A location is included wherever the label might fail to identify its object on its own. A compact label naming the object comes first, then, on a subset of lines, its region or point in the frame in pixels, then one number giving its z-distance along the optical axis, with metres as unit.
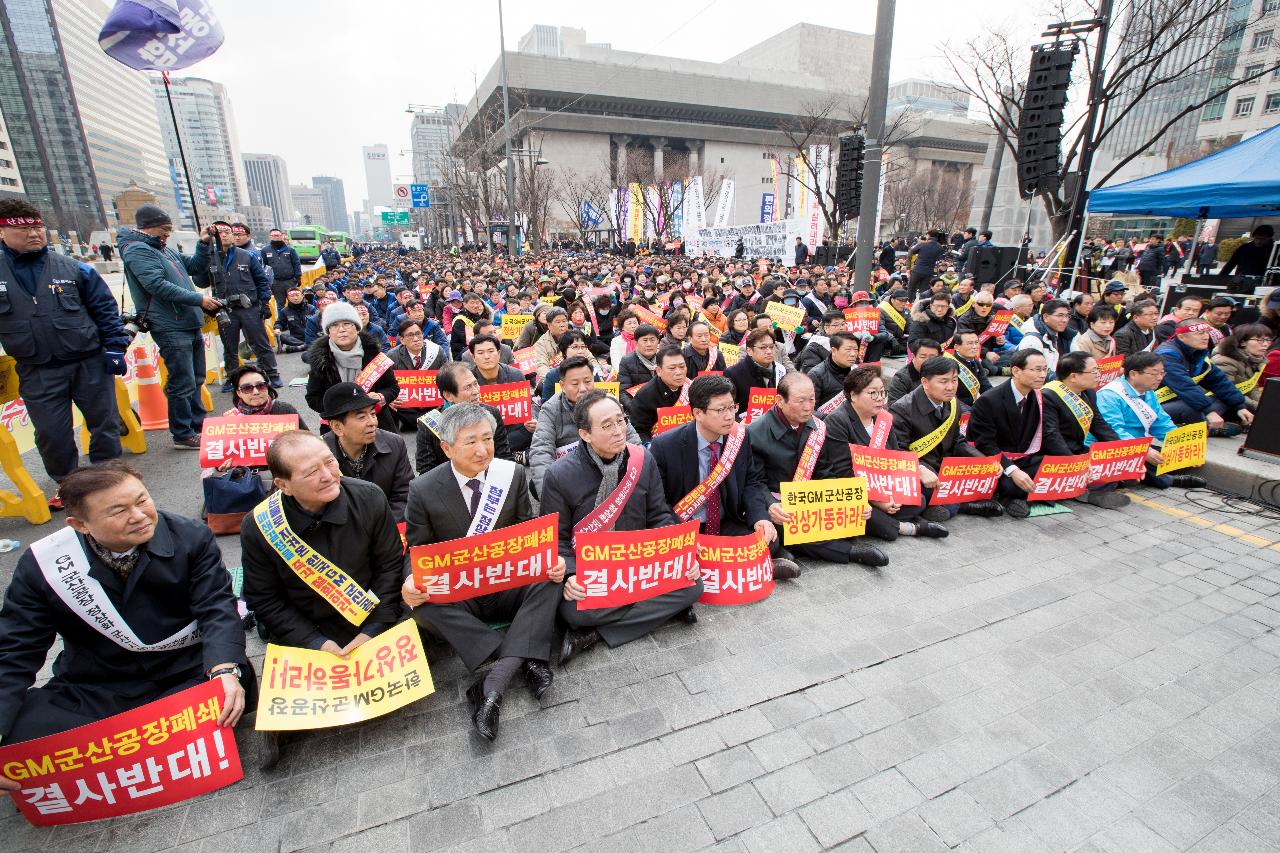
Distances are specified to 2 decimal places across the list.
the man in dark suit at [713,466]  4.06
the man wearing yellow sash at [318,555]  2.87
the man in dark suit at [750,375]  6.33
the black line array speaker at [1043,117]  10.45
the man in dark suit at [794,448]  4.32
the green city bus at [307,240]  37.00
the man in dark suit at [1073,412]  5.26
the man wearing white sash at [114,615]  2.42
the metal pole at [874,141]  8.45
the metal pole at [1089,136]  11.05
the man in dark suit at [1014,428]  5.17
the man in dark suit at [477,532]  3.11
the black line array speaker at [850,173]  13.46
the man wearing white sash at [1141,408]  5.51
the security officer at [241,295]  8.49
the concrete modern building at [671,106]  62.78
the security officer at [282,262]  12.94
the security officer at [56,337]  4.71
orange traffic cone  7.18
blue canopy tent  9.23
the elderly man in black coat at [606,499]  3.47
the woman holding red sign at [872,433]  4.68
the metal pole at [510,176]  24.94
